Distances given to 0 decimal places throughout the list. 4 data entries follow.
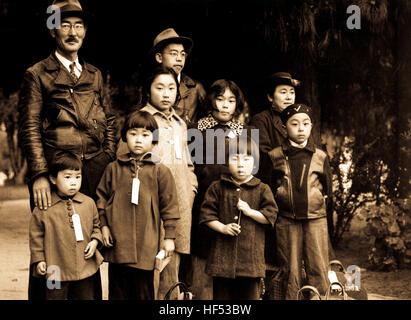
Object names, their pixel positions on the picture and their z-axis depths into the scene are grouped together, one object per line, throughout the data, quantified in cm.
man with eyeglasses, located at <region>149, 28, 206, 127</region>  534
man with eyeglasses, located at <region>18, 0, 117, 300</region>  450
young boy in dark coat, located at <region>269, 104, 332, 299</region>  482
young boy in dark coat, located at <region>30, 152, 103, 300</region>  423
